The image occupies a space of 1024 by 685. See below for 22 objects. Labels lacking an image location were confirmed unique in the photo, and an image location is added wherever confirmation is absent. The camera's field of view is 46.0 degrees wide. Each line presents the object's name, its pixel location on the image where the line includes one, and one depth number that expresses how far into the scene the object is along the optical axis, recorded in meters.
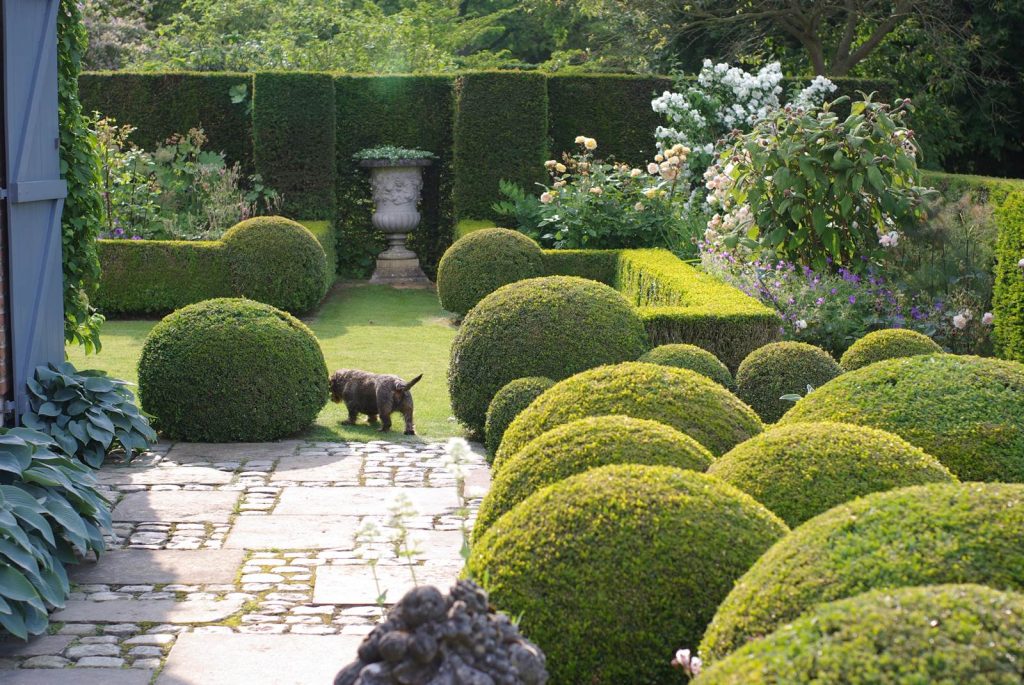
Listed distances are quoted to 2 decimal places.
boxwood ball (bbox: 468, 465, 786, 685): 3.06
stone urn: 16.31
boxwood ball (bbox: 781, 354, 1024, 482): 4.09
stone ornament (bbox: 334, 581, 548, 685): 2.28
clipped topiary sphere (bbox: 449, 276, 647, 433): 7.23
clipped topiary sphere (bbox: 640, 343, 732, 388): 6.62
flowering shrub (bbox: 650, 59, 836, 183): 14.64
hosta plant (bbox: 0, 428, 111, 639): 4.46
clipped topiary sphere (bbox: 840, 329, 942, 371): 6.93
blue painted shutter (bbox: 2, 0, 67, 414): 5.81
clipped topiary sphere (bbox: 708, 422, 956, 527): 3.52
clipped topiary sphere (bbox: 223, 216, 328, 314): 12.84
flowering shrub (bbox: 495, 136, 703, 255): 12.85
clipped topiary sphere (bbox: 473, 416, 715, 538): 3.82
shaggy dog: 8.18
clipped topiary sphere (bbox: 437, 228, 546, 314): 12.42
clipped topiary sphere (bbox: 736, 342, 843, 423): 6.73
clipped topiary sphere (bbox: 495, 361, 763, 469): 4.55
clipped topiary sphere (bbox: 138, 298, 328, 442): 7.67
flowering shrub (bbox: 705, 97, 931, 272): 9.25
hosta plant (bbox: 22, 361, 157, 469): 6.41
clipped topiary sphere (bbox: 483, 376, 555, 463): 6.86
